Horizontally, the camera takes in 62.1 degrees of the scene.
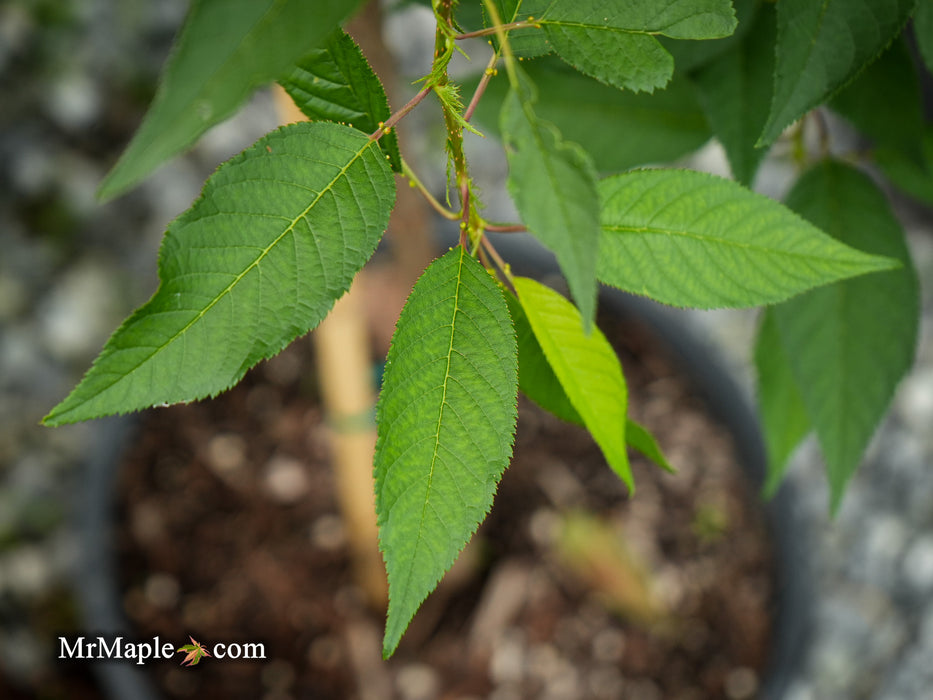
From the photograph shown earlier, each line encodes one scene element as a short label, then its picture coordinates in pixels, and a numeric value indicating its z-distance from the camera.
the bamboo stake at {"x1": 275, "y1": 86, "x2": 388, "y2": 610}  0.85
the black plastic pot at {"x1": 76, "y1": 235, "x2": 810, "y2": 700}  1.03
